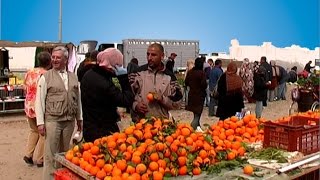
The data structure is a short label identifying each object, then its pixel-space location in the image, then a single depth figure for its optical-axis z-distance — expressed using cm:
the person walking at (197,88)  712
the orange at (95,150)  289
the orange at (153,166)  258
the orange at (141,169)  257
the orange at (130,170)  258
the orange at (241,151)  304
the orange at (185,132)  302
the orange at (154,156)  265
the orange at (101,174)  263
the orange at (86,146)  301
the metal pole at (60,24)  974
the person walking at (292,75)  1635
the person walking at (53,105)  374
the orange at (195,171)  263
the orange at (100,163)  273
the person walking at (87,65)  501
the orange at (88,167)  274
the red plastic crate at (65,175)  292
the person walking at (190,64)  940
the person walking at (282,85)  1246
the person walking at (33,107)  483
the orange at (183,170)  262
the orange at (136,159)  265
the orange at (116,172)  257
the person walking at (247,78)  807
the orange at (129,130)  304
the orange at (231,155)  287
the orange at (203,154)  278
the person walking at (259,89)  783
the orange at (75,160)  291
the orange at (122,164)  262
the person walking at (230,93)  593
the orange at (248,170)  266
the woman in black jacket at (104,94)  335
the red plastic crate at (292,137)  302
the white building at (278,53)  2332
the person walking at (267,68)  1059
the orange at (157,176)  250
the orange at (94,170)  268
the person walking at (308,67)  1496
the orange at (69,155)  301
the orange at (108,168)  265
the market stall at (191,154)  263
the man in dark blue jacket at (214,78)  970
